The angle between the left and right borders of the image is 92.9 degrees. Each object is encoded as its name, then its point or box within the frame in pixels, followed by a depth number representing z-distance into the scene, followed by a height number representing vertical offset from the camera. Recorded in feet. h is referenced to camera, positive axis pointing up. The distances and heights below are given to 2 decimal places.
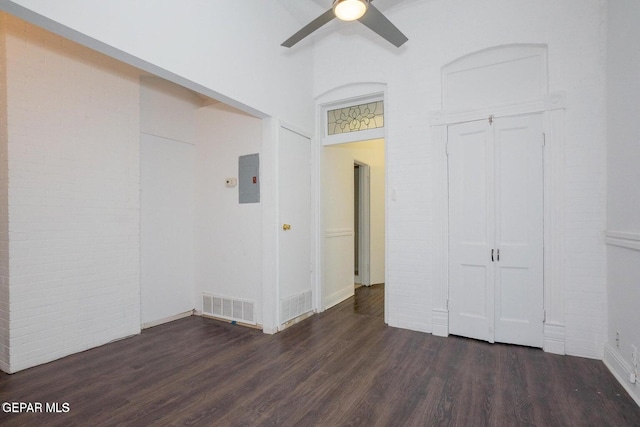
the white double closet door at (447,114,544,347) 10.28 -0.62
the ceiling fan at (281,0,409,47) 7.98 +5.61
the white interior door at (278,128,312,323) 12.32 -0.26
